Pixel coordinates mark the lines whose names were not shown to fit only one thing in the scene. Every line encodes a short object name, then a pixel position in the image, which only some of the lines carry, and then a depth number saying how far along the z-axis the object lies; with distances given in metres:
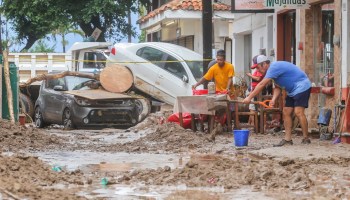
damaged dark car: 24.36
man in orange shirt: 20.70
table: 19.00
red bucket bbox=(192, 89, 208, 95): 21.36
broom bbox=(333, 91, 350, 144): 17.20
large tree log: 25.64
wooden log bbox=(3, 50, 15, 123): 21.12
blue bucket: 16.42
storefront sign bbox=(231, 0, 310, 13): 22.94
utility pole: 24.34
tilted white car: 26.70
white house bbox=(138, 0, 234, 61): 35.81
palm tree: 61.46
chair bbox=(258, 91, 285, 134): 19.80
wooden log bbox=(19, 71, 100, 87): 26.36
